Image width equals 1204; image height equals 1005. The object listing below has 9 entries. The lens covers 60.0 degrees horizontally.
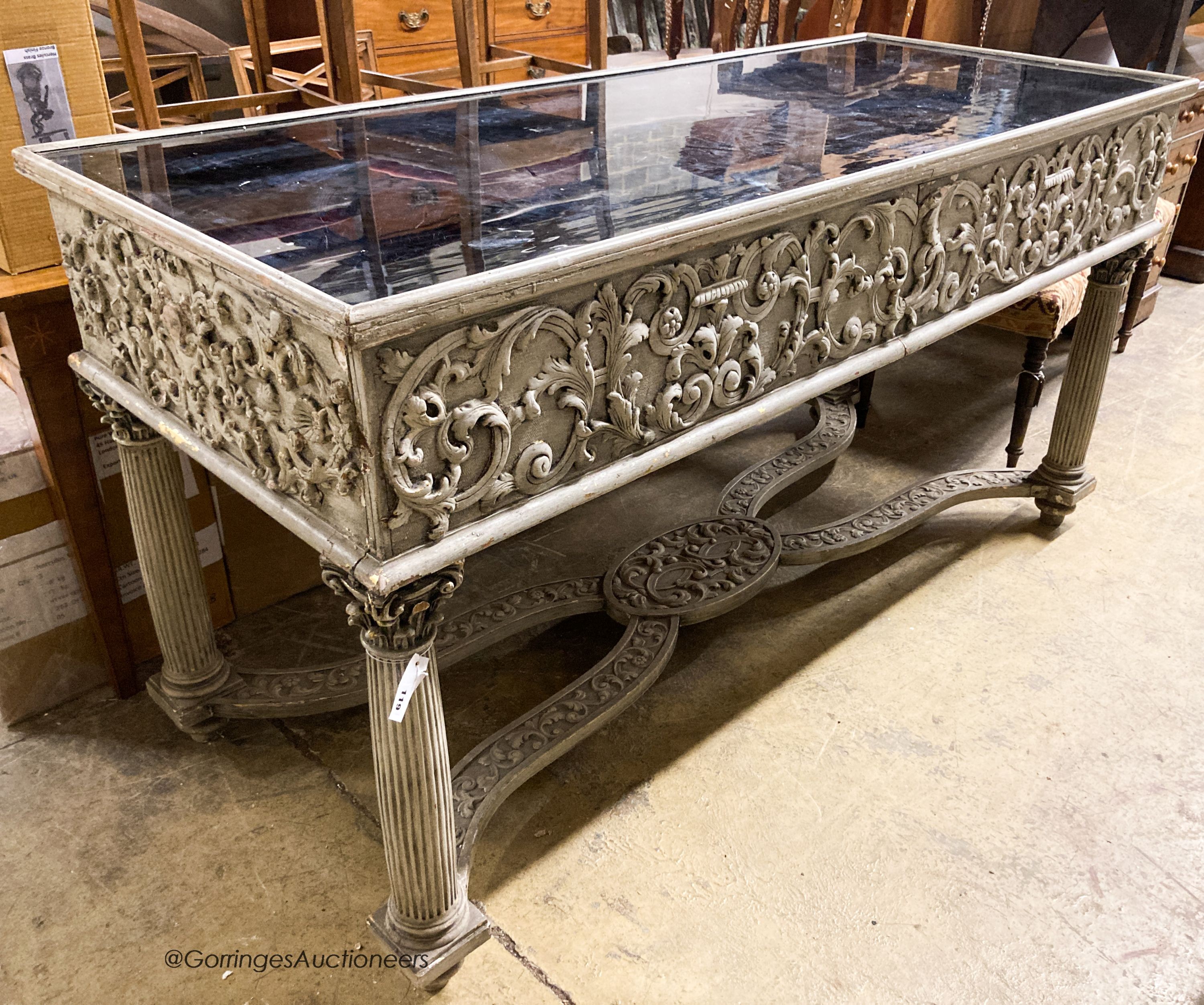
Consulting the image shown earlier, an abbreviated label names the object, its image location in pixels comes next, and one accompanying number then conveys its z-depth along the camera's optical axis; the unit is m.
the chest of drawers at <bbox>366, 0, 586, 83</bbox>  3.90
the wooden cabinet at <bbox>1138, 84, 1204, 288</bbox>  3.72
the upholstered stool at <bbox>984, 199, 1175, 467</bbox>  2.80
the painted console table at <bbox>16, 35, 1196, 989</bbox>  1.23
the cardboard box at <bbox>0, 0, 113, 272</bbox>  1.78
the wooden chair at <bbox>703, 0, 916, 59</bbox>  3.88
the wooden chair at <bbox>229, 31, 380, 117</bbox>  3.12
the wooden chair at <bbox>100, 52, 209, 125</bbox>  3.40
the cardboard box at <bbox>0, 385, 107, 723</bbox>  1.96
